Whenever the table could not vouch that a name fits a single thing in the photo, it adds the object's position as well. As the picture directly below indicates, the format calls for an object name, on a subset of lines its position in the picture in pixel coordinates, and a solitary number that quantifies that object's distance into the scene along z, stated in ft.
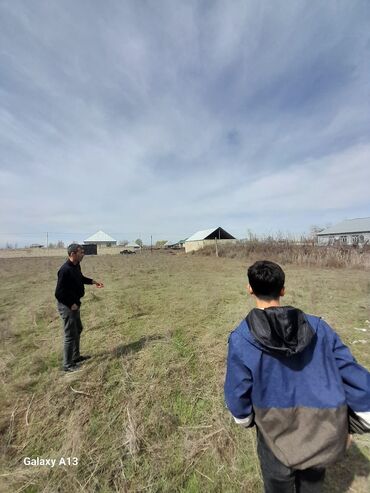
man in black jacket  13.34
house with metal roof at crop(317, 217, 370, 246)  138.88
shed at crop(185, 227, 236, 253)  141.90
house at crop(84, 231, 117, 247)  277.64
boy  4.58
